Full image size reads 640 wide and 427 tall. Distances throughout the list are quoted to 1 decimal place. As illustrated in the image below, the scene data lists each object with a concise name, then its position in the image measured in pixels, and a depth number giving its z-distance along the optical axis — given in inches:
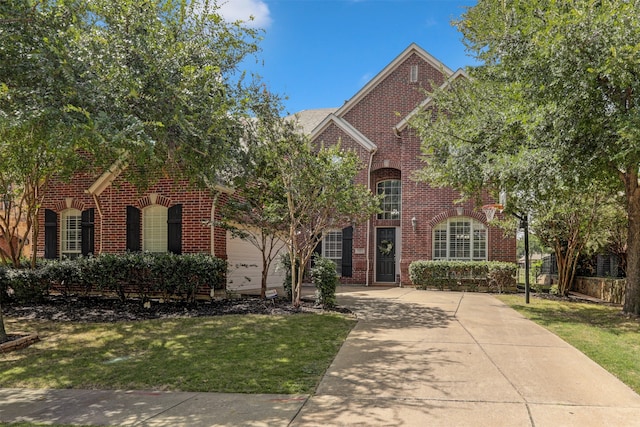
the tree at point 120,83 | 245.4
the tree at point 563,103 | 331.0
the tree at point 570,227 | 545.9
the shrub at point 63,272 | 471.2
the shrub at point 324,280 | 426.0
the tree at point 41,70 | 238.1
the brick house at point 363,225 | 521.0
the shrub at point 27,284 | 474.0
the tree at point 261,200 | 396.8
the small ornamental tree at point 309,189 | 397.4
